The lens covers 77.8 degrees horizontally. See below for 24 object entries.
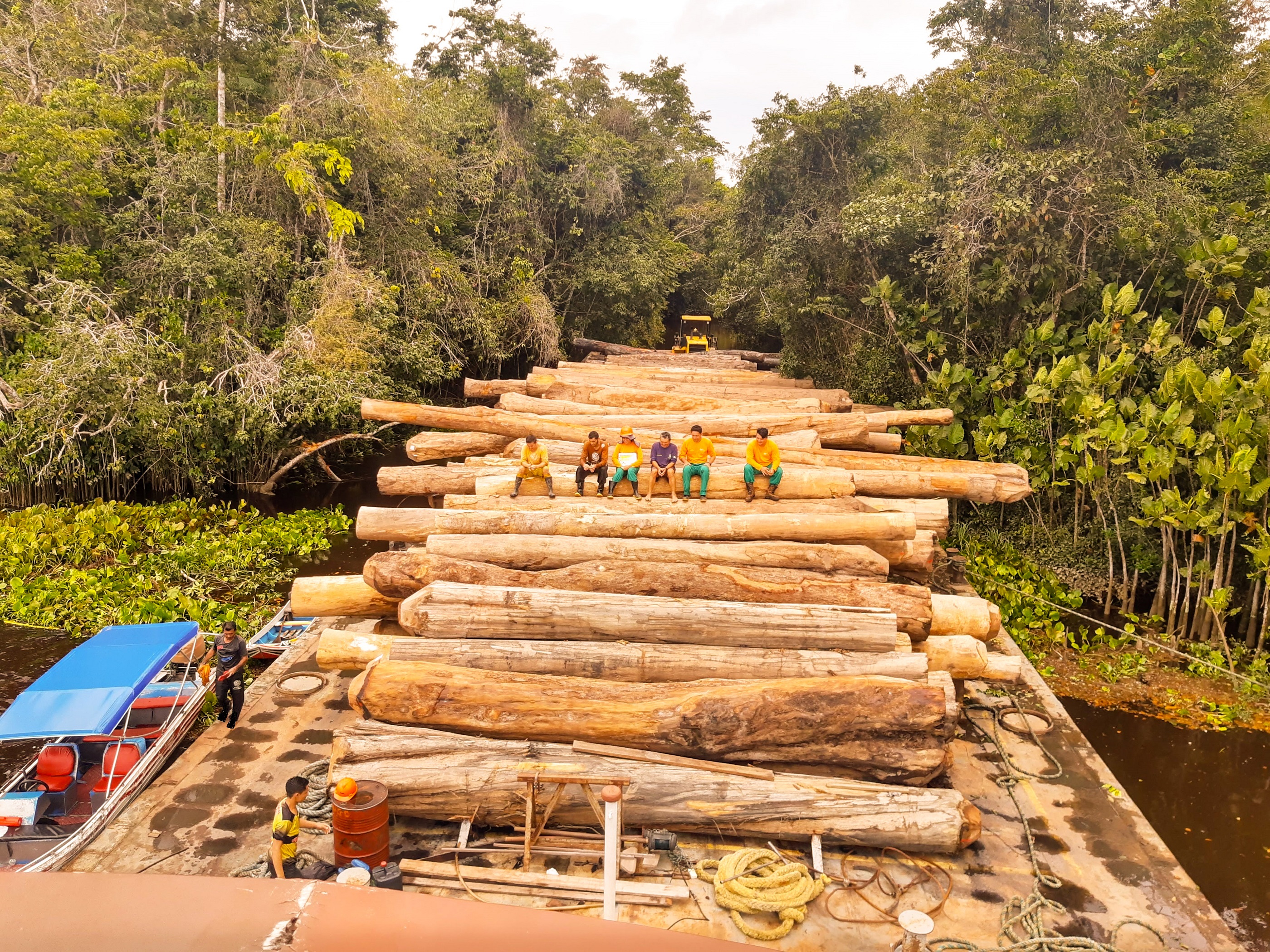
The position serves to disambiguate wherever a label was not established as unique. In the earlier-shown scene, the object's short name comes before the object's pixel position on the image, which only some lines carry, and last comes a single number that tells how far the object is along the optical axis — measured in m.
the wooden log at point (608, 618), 6.83
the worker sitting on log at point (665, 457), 8.91
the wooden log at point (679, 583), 7.19
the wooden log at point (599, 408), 12.98
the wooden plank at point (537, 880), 5.39
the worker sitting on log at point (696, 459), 8.95
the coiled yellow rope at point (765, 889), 5.23
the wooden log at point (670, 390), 14.49
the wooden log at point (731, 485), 9.03
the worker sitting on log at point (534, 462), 8.99
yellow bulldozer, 27.00
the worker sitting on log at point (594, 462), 9.14
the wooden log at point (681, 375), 17.72
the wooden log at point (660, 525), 8.10
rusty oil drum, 5.43
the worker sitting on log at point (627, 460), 9.09
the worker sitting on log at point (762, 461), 8.86
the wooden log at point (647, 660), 6.58
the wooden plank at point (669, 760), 5.99
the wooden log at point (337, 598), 7.79
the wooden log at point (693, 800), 5.83
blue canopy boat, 6.46
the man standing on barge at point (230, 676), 8.16
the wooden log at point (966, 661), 7.28
